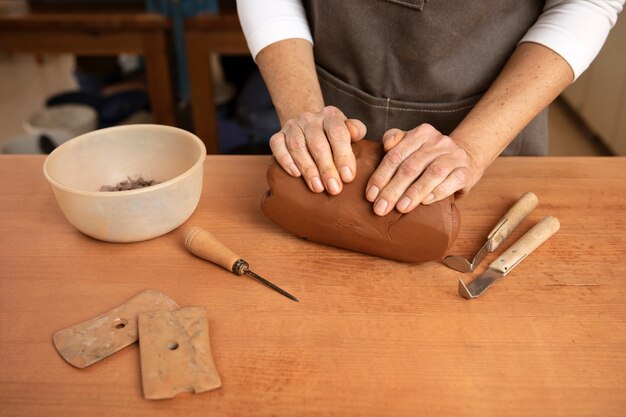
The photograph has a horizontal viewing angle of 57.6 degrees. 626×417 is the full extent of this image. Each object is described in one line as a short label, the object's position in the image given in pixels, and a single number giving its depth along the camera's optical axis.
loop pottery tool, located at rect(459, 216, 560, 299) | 0.83
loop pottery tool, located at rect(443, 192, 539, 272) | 0.88
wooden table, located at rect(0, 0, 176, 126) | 2.42
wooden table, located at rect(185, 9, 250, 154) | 2.37
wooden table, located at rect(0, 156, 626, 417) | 0.68
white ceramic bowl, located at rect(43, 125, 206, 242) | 0.88
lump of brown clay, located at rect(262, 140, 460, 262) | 0.86
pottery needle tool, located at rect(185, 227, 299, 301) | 0.86
